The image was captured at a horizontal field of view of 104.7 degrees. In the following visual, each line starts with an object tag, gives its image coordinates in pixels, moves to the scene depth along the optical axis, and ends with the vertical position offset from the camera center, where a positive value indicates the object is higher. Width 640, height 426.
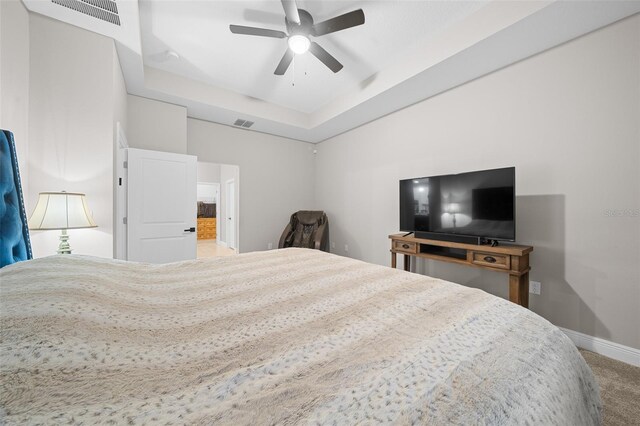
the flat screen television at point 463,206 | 2.35 +0.08
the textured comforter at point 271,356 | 0.47 -0.37
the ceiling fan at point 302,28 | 2.03 +1.63
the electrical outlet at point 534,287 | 2.38 -0.70
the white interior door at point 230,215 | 6.61 -0.07
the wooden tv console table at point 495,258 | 2.19 -0.45
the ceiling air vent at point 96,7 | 1.94 +1.65
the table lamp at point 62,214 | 1.82 -0.02
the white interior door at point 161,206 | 3.09 +0.08
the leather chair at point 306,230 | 4.70 -0.34
